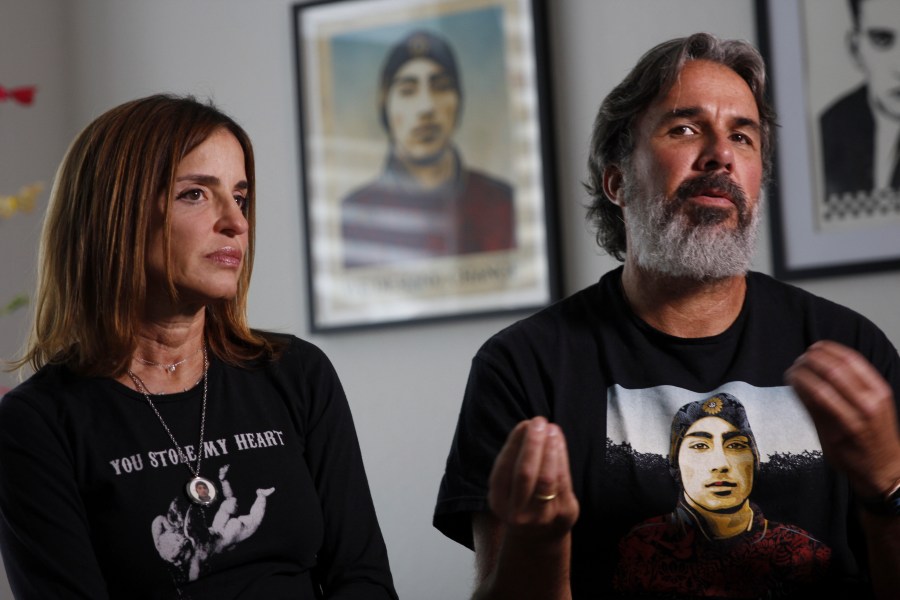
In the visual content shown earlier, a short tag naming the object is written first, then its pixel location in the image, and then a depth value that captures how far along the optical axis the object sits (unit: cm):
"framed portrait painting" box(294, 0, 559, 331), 253
